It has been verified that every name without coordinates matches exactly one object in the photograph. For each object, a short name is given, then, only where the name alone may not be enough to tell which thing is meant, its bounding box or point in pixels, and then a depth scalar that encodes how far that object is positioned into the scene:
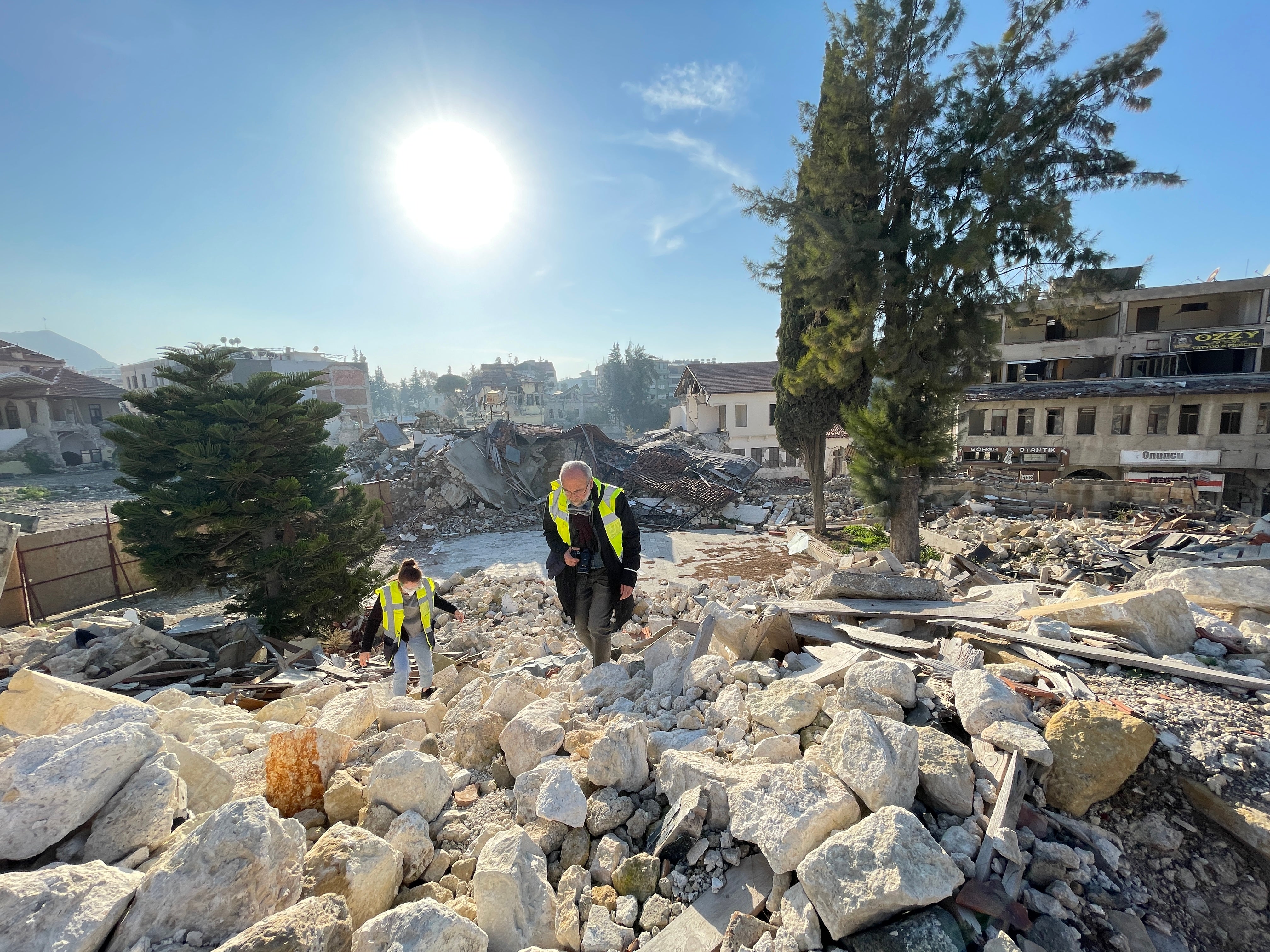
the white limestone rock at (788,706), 2.60
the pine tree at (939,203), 8.11
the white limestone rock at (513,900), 1.87
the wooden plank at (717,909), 1.81
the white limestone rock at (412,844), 2.12
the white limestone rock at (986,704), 2.42
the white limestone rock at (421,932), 1.63
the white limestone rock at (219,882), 1.58
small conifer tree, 6.96
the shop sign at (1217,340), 20.53
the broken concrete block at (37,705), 2.69
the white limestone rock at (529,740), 2.73
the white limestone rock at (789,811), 1.88
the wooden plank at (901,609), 3.91
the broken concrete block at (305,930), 1.47
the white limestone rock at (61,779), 1.81
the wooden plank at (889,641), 3.48
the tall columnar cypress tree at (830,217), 9.05
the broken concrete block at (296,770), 2.43
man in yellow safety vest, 3.99
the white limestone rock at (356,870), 1.87
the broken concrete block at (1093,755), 2.19
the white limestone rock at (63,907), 1.46
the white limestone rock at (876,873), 1.65
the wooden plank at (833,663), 2.97
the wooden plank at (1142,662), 2.73
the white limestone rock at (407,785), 2.37
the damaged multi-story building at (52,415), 28.23
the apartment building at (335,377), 36.41
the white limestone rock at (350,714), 2.93
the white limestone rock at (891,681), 2.62
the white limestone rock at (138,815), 1.90
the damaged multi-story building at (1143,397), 18.81
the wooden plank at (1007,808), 1.85
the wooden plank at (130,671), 5.01
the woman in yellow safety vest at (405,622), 4.60
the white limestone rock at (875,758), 2.01
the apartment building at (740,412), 28.36
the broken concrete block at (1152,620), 3.22
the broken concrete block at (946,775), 2.06
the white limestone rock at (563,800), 2.25
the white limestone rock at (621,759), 2.45
